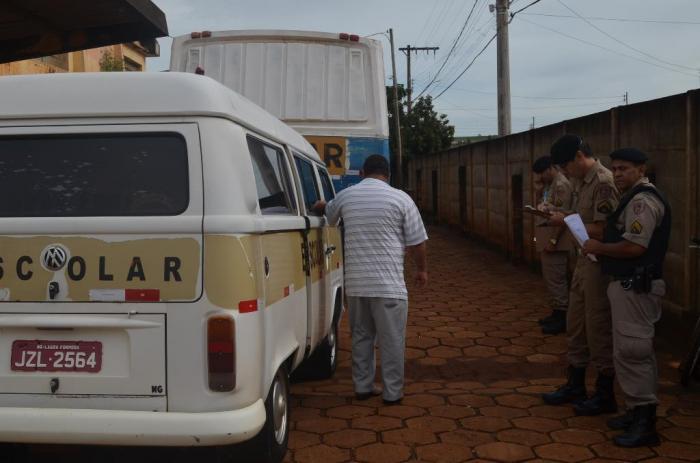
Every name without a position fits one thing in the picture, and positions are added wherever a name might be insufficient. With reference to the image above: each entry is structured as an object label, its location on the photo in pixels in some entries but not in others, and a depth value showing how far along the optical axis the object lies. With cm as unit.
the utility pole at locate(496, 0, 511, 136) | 1698
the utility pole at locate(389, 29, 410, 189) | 3006
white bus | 743
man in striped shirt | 468
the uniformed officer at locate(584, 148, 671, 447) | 386
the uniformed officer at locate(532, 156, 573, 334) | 685
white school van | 279
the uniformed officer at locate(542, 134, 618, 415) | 436
